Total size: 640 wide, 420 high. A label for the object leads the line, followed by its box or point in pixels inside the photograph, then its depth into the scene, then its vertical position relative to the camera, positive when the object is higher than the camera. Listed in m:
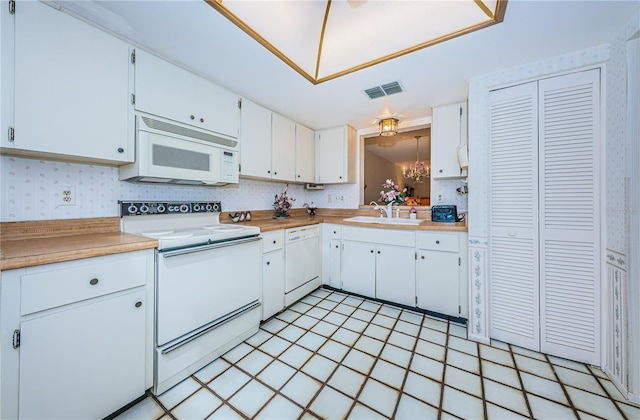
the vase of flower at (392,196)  2.85 +0.19
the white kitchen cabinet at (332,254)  2.80 -0.55
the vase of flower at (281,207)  2.98 +0.04
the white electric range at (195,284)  1.39 -0.53
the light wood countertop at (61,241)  0.98 -0.19
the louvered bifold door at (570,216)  1.60 -0.03
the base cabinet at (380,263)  2.37 -0.58
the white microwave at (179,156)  1.58 +0.42
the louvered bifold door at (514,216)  1.76 -0.03
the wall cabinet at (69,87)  1.15 +0.68
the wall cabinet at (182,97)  1.58 +0.89
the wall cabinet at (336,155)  3.19 +0.79
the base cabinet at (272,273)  2.12 -0.61
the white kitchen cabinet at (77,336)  0.93 -0.60
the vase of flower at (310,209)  3.52 +0.02
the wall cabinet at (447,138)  2.44 +0.79
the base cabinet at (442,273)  2.13 -0.60
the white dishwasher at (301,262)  2.40 -0.58
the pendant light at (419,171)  3.39 +0.60
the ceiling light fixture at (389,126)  2.88 +1.07
